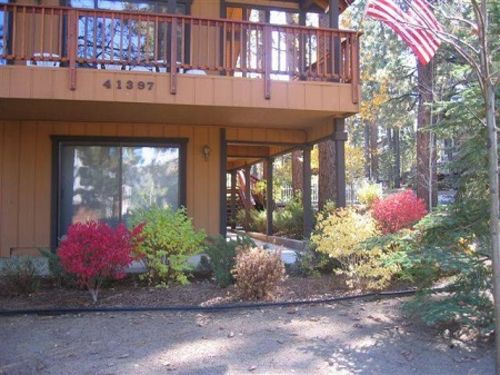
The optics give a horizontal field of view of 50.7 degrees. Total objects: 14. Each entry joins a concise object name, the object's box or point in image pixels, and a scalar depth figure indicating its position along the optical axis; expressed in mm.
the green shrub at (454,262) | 4797
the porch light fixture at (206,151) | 10406
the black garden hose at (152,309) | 5906
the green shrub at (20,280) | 6824
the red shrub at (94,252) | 6066
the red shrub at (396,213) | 8234
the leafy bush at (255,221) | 15156
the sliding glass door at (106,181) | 9969
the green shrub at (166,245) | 6961
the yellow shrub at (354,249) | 6781
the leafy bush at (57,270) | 7006
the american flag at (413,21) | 4578
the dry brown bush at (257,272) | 6301
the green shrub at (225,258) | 7043
